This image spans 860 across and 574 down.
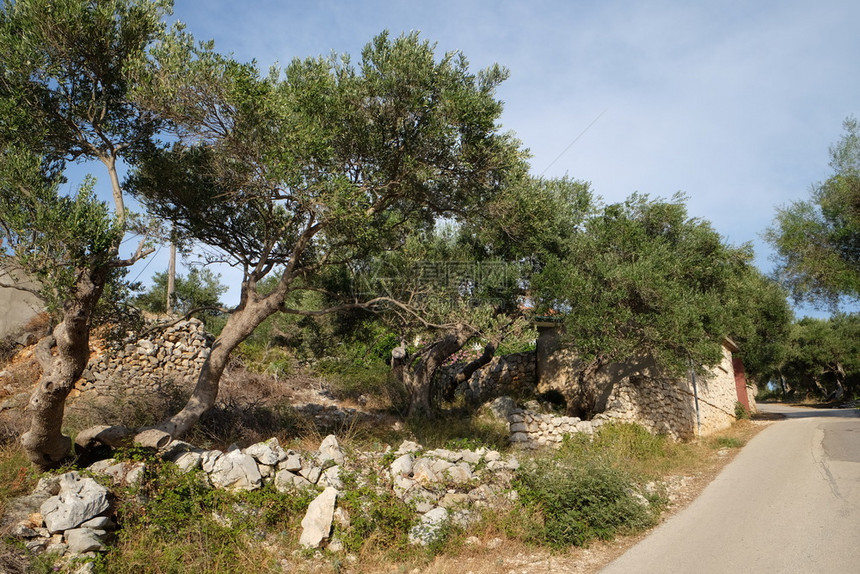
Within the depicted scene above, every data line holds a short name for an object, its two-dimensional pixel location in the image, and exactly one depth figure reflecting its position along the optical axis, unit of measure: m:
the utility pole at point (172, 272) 22.88
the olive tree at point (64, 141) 6.67
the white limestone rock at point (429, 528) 7.00
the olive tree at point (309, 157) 8.65
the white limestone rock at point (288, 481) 7.65
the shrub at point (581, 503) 7.41
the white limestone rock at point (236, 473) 7.50
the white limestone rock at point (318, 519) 6.77
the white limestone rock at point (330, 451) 8.45
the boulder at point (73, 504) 6.02
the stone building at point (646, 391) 15.45
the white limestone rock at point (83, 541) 5.87
